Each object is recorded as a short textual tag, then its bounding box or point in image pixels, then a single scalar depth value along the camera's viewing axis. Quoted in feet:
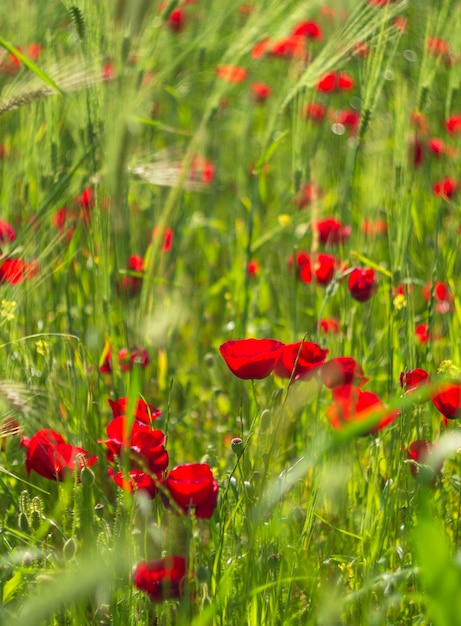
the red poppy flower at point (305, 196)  14.73
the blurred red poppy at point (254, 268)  12.39
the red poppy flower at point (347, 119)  15.36
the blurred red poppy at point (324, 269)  11.82
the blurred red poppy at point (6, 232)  11.52
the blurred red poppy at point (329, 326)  11.61
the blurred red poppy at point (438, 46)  11.73
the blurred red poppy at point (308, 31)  15.12
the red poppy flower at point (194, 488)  10.28
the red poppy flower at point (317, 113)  15.21
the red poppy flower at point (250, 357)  10.41
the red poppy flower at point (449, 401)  10.49
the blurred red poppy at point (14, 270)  10.76
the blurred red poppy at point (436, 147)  14.34
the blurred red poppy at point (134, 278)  11.93
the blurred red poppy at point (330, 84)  14.68
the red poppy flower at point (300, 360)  10.51
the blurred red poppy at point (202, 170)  13.16
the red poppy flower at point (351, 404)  10.39
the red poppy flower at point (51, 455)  10.48
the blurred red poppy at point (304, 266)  11.88
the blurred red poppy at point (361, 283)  11.42
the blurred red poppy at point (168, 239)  11.99
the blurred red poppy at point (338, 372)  10.69
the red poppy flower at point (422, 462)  10.35
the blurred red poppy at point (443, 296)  11.74
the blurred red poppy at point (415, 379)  10.57
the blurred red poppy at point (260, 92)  17.64
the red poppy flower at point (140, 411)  10.57
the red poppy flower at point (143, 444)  10.34
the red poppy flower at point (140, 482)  10.34
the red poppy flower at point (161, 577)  10.21
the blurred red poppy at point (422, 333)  11.22
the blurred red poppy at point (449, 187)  12.54
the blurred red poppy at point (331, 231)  12.20
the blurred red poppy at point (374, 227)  11.93
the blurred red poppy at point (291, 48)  14.78
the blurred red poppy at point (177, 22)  15.89
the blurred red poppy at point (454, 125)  12.51
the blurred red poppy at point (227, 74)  11.71
